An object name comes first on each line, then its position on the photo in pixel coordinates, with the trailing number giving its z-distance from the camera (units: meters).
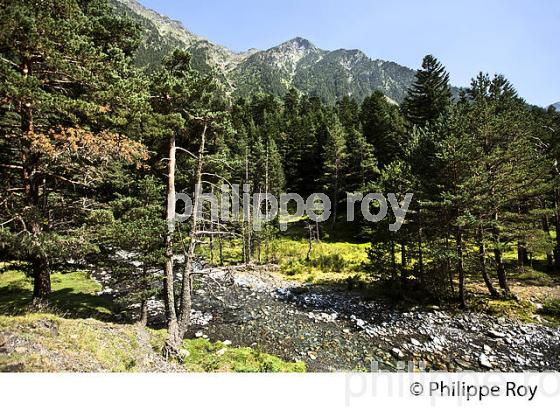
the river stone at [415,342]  14.07
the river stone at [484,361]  12.23
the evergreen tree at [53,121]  8.84
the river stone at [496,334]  14.48
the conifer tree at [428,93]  38.25
